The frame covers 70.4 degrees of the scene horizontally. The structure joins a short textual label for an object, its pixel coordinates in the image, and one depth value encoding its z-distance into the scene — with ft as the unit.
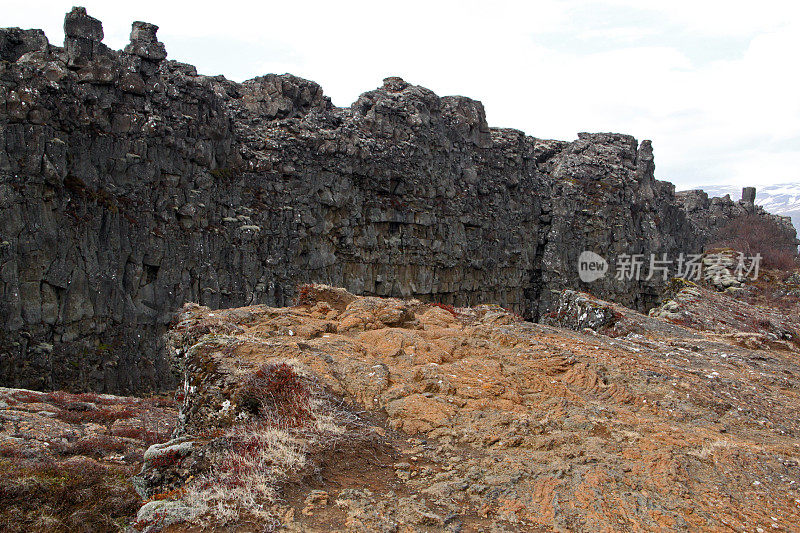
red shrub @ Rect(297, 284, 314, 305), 51.31
